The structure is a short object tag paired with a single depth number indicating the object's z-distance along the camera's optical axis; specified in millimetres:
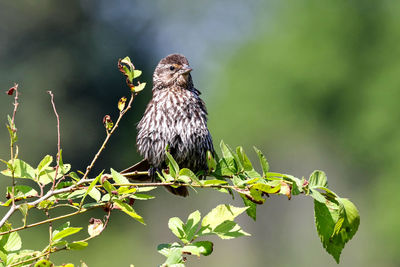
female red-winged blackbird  8031
